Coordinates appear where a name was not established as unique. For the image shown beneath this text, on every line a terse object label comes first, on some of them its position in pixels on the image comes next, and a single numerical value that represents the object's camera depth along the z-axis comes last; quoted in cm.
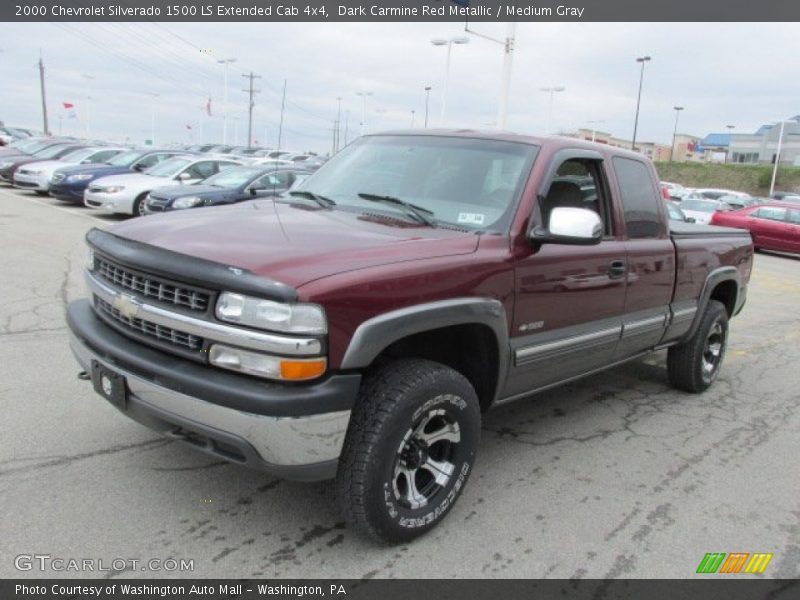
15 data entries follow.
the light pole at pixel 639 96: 5231
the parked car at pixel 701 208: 2259
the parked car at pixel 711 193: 3817
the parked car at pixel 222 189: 1244
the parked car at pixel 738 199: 3447
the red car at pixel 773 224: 1838
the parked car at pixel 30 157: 2159
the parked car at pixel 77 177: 1642
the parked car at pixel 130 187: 1430
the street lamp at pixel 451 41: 2395
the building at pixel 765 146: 8469
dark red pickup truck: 253
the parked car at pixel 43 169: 1858
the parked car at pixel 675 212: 1437
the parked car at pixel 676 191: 3956
